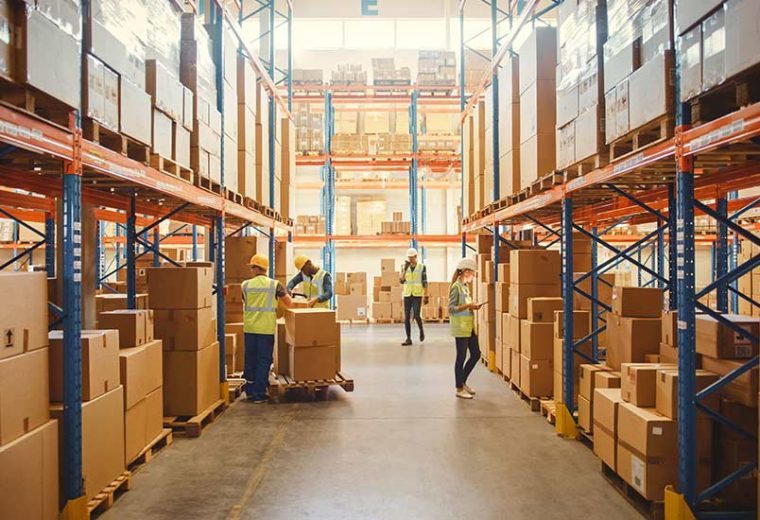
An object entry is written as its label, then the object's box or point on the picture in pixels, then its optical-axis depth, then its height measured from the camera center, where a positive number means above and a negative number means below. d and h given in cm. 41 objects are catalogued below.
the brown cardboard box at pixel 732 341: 398 -50
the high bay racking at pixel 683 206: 371 +64
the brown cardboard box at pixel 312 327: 739 -74
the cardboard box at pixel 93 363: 399 -66
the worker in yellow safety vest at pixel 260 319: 735 -63
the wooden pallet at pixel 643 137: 412 +100
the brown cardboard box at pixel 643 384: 434 -85
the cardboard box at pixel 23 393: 323 -71
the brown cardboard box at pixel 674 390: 402 -84
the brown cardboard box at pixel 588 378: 552 -104
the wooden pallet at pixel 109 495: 407 -161
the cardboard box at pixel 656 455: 405 -127
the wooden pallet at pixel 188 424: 601 -156
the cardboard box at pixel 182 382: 618 -117
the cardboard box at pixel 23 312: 329 -25
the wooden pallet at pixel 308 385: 751 -148
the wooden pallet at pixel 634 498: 405 -168
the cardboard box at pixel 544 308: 718 -49
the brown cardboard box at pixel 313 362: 750 -119
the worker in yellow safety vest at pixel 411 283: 1234 -32
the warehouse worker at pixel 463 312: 739 -55
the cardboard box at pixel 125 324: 516 -49
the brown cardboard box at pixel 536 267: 767 +0
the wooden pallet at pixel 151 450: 507 -164
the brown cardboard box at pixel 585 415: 563 -142
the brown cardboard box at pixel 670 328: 469 -49
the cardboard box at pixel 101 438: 403 -121
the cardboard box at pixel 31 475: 316 -116
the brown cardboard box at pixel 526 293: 768 -33
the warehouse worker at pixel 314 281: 841 -20
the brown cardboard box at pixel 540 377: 716 -131
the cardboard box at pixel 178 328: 616 -62
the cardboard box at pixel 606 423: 461 -124
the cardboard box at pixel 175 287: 618 -20
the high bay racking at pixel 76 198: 373 +73
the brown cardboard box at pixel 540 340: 717 -88
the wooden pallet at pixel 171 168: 540 +97
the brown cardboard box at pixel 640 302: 535 -32
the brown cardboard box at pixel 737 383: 378 -75
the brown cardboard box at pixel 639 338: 525 -62
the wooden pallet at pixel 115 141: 431 +102
